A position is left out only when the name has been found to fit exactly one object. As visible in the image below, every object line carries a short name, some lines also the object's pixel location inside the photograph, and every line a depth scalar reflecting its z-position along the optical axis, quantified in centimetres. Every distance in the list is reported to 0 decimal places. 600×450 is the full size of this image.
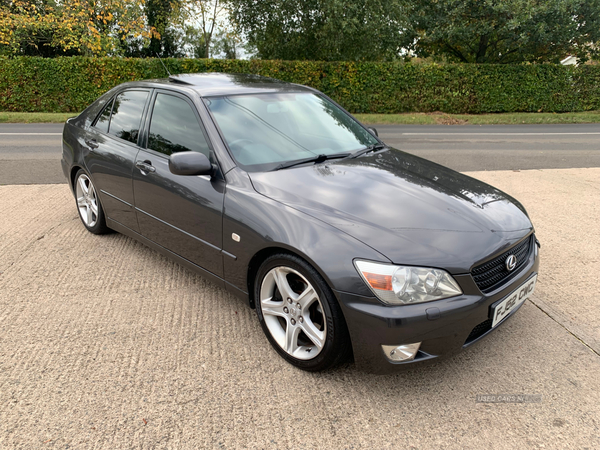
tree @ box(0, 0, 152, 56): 1916
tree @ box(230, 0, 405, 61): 1895
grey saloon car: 233
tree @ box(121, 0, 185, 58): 2582
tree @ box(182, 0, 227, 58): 2556
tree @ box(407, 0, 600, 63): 1938
